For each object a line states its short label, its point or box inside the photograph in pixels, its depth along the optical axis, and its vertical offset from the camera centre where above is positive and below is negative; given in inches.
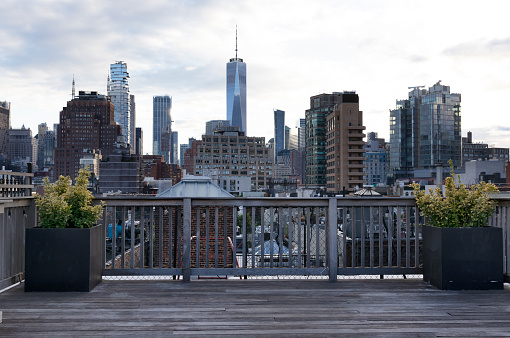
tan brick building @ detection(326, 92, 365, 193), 4500.5 +394.0
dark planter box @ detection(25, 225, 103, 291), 185.5 -32.0
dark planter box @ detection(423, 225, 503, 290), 191.0 -32.2
